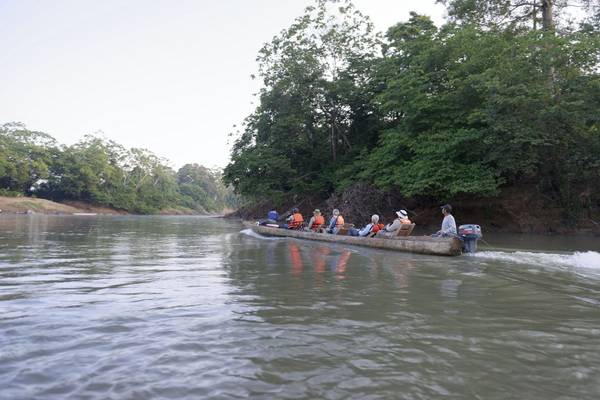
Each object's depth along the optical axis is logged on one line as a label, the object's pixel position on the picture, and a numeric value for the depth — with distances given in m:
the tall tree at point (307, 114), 27.67
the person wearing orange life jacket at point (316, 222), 16.94
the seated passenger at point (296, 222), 18.64
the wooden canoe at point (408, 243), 10.77
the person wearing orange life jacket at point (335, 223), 15.59
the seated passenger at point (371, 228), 13.56
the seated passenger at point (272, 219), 19.94
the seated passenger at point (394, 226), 12.52
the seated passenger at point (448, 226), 11.46
